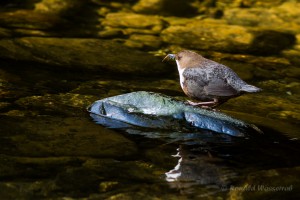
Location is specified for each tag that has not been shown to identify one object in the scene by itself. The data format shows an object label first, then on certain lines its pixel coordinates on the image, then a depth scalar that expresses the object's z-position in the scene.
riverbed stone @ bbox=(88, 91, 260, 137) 10.34
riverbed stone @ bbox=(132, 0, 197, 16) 21.92
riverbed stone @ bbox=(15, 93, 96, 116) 11.18
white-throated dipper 10.55
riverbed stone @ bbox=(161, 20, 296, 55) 17.73
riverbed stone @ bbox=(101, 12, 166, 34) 19.48
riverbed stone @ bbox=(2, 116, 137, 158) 9.04
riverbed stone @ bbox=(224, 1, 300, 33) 20.86
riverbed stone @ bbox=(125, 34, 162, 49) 17.23
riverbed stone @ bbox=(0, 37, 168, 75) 14.83
